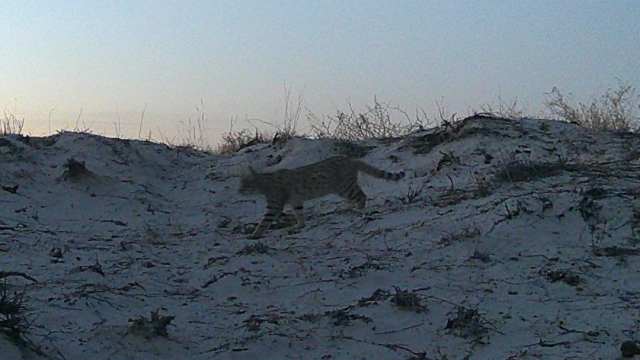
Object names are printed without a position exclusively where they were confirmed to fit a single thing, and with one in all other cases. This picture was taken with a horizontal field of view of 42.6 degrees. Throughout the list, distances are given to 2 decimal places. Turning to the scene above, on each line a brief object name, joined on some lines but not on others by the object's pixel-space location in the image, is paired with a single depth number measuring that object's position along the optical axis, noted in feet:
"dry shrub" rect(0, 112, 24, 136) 31.80
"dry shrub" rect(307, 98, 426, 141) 33.76
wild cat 24.08
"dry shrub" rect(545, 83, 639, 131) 32.27
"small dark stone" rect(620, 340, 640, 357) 11.22
